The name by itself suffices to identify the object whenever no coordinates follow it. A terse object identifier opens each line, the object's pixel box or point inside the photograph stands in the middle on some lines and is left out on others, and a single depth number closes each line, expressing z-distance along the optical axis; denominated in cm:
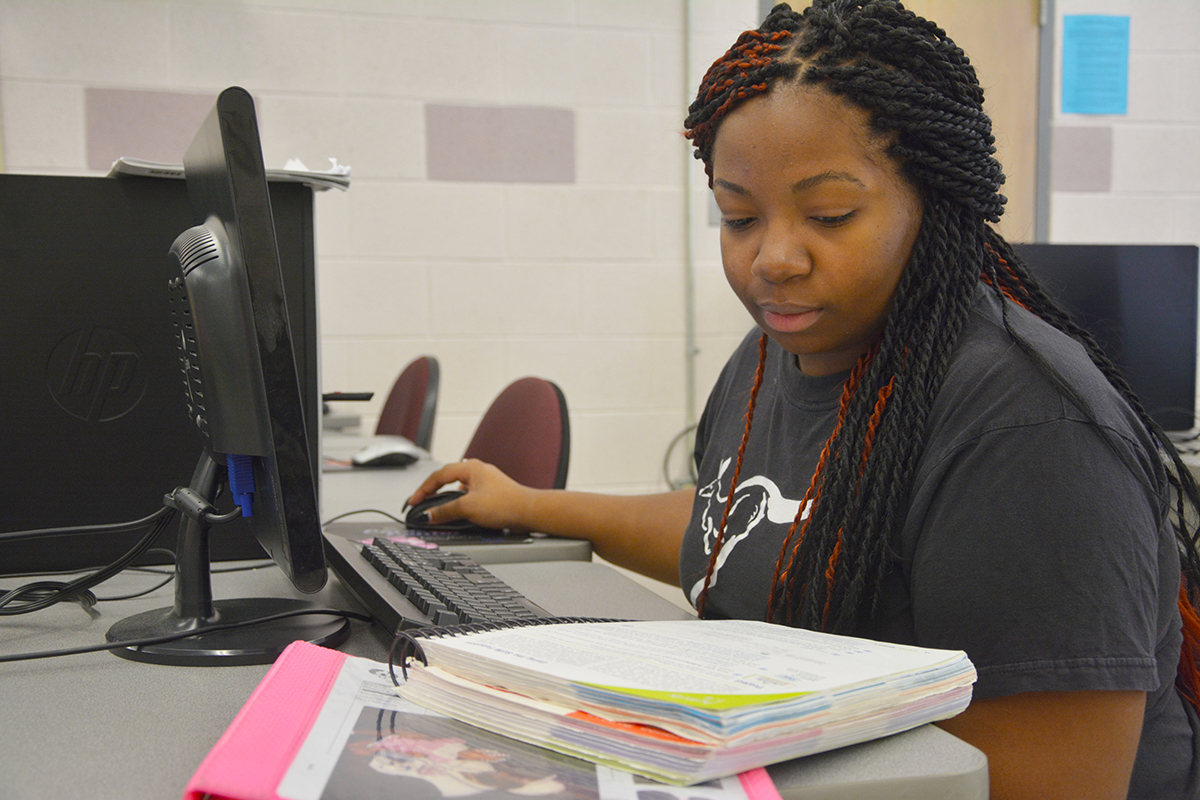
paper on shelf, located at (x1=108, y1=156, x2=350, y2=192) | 109
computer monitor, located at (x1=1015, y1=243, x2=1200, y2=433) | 205
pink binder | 47
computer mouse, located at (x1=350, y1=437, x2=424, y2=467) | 200
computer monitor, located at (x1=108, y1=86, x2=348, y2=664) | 67
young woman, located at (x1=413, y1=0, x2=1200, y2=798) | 68
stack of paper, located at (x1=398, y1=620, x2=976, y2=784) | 50
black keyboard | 78
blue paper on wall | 333
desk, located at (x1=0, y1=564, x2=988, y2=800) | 53
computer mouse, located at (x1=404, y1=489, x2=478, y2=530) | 131
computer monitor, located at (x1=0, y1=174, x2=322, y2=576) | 108
